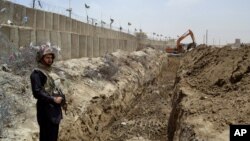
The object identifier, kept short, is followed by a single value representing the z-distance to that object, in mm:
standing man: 2958
